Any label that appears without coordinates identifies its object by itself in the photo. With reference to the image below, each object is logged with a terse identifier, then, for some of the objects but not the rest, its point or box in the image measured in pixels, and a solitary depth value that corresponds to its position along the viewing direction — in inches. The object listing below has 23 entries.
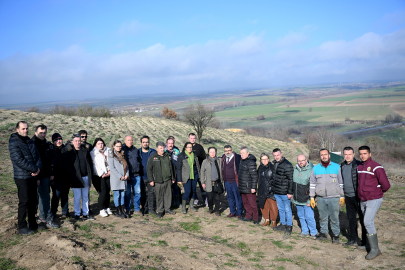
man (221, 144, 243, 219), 272.1
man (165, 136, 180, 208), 299.6
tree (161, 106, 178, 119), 3189.0
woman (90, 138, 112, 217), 250.2
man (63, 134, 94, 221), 231.5
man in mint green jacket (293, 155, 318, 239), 224.4
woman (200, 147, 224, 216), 282.2
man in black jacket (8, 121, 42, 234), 188.9
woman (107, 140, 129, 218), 251.0
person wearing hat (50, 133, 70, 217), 229.9
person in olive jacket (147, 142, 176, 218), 268.7
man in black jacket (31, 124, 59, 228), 210.7
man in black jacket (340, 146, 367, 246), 209.8
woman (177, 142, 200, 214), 283.1
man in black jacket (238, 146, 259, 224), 257.1
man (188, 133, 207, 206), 304.3
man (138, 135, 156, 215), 279.4
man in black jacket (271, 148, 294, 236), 231.5
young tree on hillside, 1231.5
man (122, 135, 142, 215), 268.1
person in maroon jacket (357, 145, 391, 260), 191.8
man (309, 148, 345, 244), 214.1
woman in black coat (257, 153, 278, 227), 245.9
